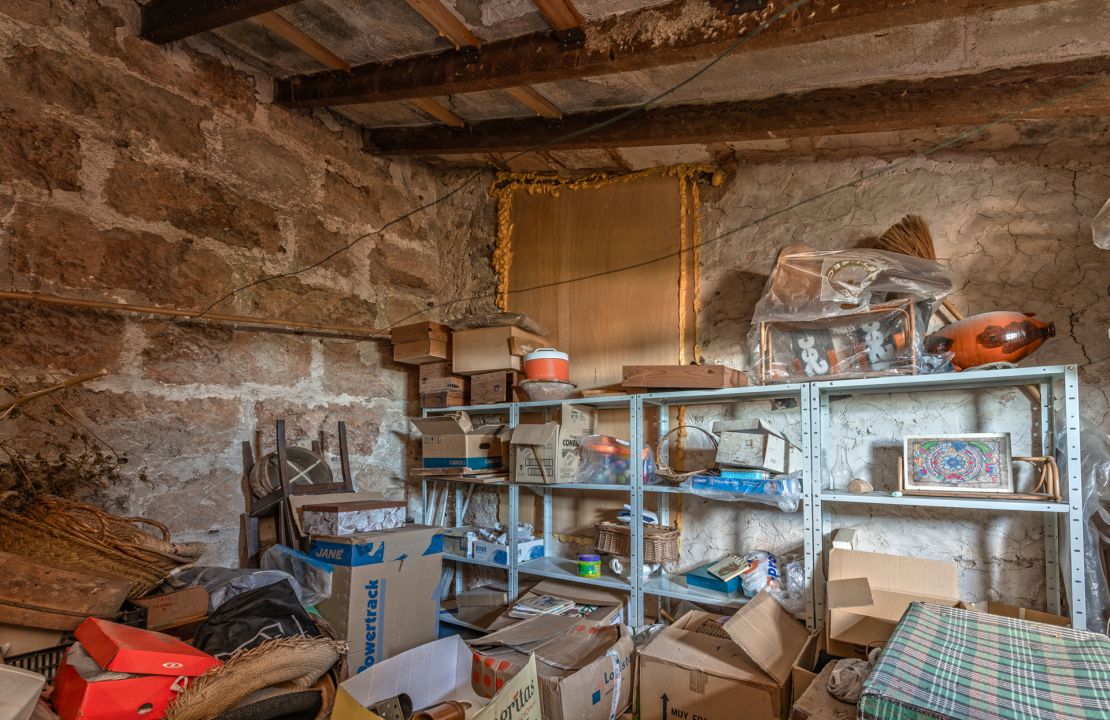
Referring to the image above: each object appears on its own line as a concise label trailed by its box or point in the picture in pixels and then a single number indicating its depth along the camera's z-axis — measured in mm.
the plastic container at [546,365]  2678
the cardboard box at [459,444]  2730
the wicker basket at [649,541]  2365
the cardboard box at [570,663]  1762
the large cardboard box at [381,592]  2207
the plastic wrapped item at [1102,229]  1504
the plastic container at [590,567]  2434
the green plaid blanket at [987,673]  911
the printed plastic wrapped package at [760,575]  2123
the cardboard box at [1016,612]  1674
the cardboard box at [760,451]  2047
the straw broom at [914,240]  2043
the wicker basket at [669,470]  2230
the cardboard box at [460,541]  2799
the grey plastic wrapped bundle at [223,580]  1957
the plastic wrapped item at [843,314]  1924
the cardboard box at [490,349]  2765
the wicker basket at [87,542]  1567
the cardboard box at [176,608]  1741
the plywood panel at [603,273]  2756
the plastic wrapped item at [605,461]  2520
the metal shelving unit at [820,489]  1627
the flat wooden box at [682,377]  2180
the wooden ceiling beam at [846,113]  1680
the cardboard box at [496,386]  2789
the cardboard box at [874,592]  1638
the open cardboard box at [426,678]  1812
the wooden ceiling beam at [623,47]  1387
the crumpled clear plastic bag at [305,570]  2256
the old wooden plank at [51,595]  1402
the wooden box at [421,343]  2891
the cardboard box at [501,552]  2693
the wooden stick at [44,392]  1528
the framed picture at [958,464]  1766
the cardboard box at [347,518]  2359
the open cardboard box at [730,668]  1685
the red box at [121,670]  1256
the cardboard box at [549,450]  2465
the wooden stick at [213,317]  1895
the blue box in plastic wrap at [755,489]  1990
